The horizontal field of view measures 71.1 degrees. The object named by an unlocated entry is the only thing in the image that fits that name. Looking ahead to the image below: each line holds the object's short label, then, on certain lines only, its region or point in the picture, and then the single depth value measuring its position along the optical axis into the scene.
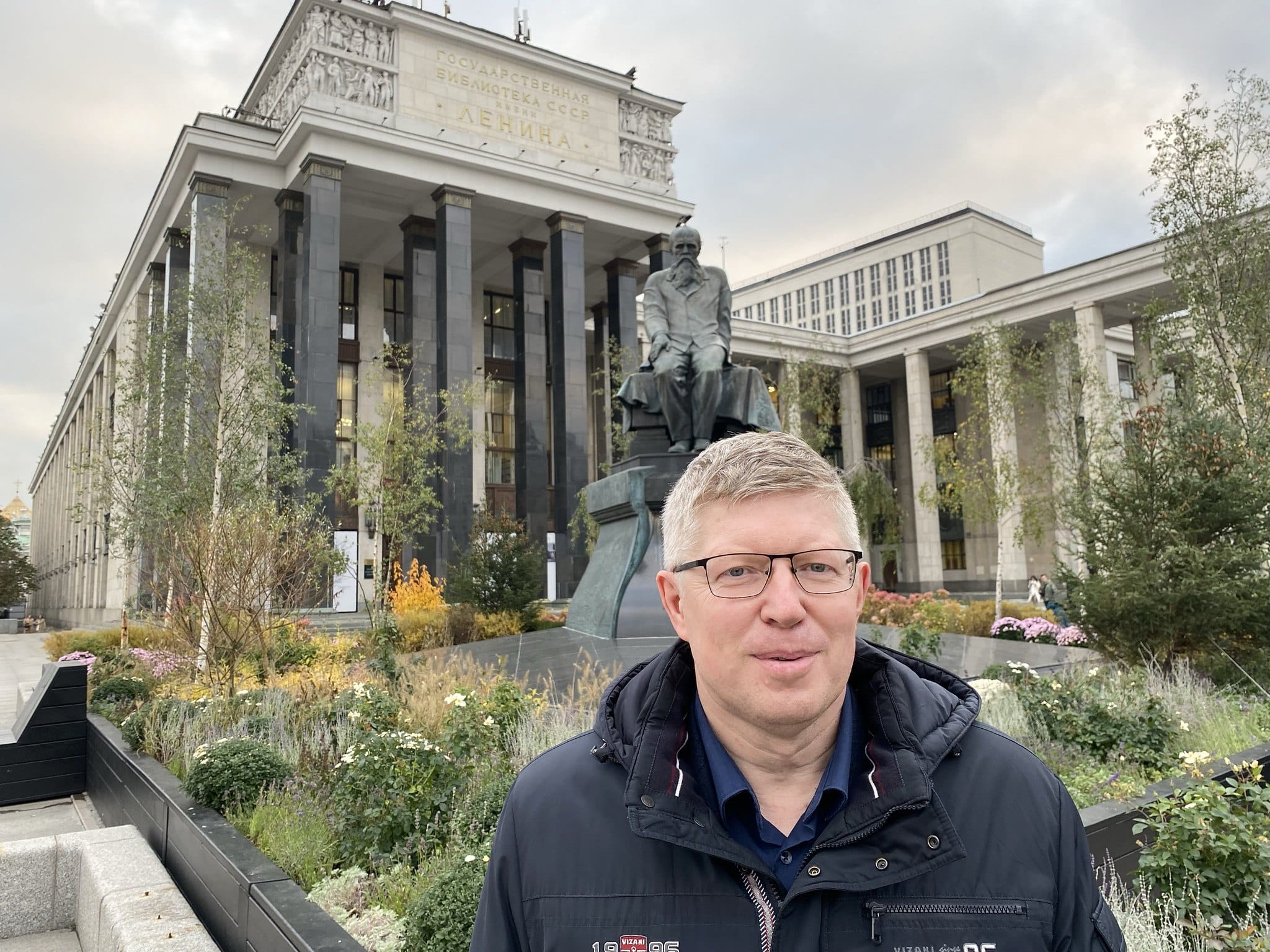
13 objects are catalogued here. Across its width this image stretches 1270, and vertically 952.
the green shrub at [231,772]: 5.45
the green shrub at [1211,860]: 3.58
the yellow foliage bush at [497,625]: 16.61
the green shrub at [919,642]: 9.74
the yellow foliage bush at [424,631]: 16.17
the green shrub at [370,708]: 5.93
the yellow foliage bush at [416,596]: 20.42
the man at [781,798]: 1.46
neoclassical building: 29.84
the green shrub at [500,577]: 18.03
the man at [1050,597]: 16.81
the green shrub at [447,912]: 3.20
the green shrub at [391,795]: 4.69
